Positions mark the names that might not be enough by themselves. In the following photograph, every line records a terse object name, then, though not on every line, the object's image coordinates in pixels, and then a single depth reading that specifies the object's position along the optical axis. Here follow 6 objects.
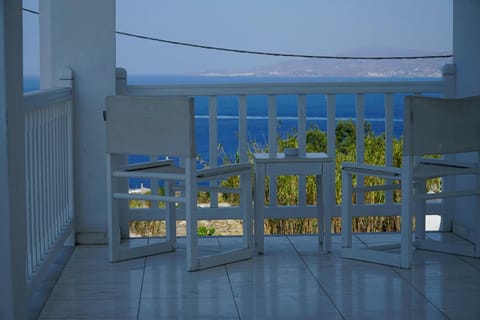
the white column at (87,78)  5.66
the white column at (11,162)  3.47
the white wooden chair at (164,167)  4.88
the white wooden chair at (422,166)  4.85
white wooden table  5.29
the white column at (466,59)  5.73
